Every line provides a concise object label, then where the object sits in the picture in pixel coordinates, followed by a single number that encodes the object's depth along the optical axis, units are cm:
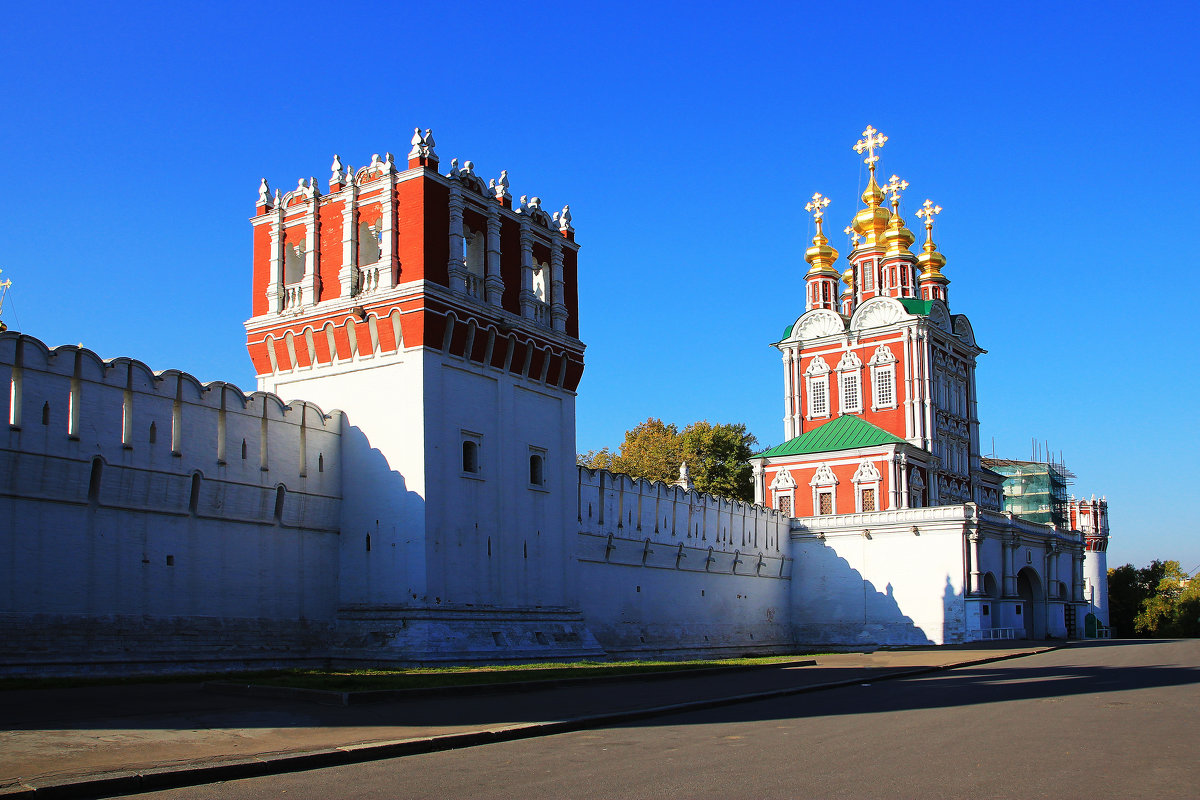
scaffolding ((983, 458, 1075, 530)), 7525
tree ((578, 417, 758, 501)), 6581
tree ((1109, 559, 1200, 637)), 7331
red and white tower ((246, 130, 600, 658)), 2455
